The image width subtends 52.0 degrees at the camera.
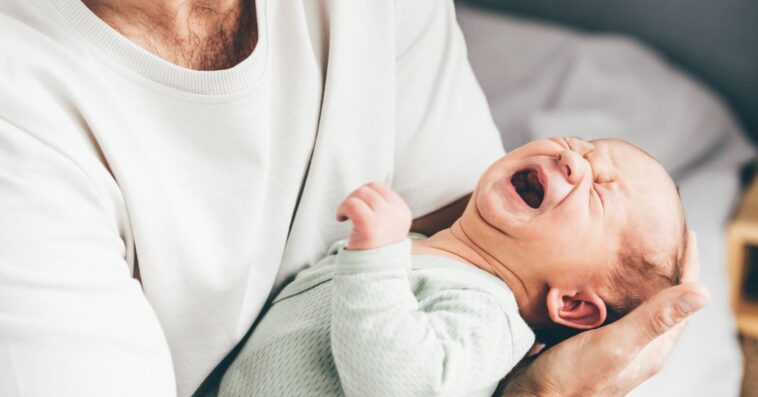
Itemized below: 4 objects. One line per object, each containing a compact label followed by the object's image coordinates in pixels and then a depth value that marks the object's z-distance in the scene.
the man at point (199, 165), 0.71
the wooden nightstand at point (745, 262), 1.81
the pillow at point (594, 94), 1.86
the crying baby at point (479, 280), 0.80
